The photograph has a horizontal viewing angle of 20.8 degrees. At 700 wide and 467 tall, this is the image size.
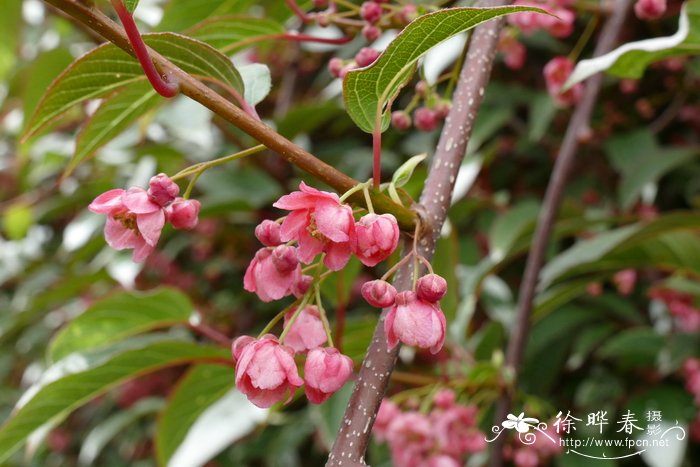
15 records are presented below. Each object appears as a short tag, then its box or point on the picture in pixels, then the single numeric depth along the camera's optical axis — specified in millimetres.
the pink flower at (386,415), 547
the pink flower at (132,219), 363
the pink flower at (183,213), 367
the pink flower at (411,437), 523
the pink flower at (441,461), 520
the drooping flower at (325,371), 361
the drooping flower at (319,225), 351
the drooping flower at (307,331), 374
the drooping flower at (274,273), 364
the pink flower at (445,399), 532
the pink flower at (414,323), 355
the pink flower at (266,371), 359
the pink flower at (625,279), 746
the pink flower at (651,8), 447
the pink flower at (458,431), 529
